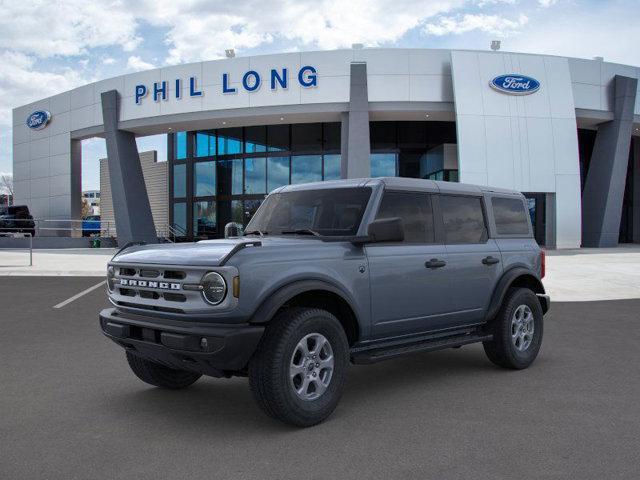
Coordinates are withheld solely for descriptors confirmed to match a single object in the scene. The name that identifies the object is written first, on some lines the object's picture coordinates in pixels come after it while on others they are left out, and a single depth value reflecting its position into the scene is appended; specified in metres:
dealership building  25.67
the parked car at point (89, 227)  35.41
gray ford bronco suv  4.05
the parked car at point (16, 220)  32.50
